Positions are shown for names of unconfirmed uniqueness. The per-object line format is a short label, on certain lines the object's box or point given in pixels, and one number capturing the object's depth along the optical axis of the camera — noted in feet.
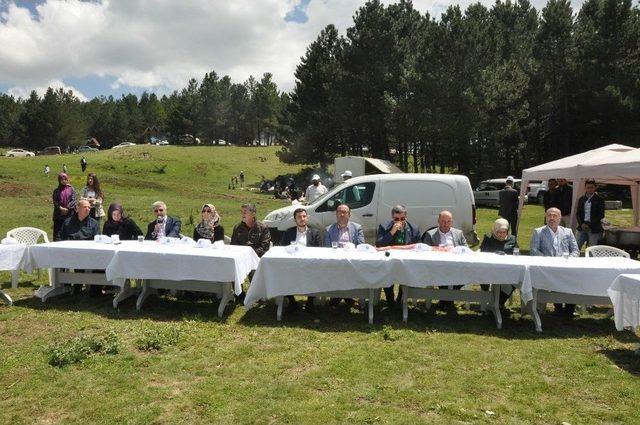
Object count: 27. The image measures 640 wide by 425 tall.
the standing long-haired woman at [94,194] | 30.14
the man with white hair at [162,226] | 24.30
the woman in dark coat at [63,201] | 29.22
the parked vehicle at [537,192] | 86.28
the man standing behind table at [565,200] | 35.24
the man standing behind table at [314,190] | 42.32
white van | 32.30
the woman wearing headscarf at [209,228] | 24.20
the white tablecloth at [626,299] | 15.94
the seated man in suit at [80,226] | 24.26
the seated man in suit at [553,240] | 22.06
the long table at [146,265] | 19.85
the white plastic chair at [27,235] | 26.45
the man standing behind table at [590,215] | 30.78
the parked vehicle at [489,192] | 84.28
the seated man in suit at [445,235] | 22.67
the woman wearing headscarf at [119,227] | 24.86
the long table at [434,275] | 18.58
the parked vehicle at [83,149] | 206.08
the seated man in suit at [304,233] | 22.90
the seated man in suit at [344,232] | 22.95
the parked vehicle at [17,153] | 169.97
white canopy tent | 31.50
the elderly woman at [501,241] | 21.76
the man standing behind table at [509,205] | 41.39
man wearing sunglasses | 23.35
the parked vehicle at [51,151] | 195.42
